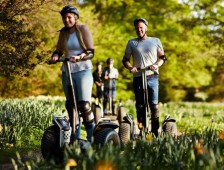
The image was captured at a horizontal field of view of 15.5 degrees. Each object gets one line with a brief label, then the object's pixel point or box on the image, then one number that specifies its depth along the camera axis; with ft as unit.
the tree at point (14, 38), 46.23
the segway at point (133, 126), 38.66
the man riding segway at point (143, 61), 38.21
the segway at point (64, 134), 28.62
